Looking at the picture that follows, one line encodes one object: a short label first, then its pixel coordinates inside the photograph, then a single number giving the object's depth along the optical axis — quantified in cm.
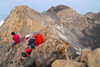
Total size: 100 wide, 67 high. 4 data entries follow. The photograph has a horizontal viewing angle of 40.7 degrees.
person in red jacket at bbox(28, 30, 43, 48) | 954
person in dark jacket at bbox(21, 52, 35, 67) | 743
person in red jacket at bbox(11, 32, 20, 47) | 1169
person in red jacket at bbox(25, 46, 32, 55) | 976
